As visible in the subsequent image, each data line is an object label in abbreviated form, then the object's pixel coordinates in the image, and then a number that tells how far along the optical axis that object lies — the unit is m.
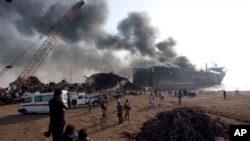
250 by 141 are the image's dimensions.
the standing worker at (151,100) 17.95
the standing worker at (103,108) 12.82
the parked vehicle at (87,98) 19.45
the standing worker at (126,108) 13.07
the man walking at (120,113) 12.44
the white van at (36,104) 15.80
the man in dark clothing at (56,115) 5.17
